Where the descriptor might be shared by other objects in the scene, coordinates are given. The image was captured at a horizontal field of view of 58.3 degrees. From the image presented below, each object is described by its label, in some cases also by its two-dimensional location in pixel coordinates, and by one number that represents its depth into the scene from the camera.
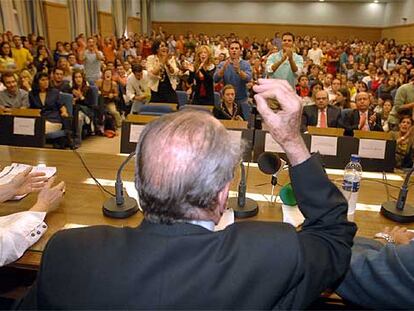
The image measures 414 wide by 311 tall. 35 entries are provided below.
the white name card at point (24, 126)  2.69
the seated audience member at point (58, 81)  4.98
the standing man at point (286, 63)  4.52
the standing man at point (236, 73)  4.82
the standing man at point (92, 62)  7.46
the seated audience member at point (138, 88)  5.47
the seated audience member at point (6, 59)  5.84
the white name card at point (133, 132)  2.52
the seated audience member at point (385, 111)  4.91
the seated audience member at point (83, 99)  5.25
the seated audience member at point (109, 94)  5.91
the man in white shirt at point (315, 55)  11.01
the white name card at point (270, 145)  2.41
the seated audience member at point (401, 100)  4.63
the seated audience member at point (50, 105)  4.56
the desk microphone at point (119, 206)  1.55
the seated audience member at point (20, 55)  6.81
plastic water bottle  1.63
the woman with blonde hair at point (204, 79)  4.86
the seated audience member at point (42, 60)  6.63
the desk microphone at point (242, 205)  1.59
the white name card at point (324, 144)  2.37
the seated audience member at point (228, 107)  4.16
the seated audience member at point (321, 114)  4.15
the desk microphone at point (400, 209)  1.56
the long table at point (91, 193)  1.51
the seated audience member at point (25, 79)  5.45
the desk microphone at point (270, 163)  1.55
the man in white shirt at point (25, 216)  1.24
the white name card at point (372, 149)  2.36
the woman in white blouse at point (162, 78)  5.39
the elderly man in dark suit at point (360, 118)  4.19
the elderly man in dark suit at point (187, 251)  0.73
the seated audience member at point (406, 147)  3.43
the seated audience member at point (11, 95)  4.55
